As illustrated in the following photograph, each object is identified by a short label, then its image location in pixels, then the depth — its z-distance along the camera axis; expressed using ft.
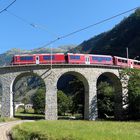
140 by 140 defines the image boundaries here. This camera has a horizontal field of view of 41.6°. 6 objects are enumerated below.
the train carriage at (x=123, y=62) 104.11
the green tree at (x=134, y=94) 88.66
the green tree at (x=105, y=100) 105.19
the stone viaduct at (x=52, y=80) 94.37
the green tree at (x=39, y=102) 174.45
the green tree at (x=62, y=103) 162.41
